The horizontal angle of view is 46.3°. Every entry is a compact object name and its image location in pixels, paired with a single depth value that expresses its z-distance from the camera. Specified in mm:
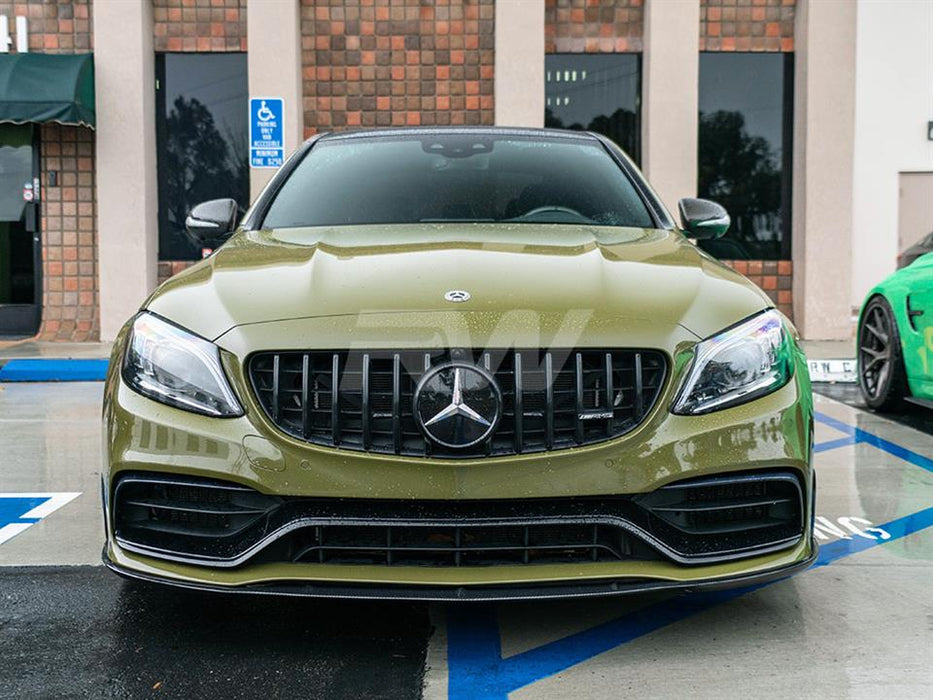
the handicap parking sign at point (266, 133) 10938
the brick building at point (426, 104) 12867
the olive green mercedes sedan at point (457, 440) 2668
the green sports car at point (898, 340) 6207
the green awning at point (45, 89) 12008
